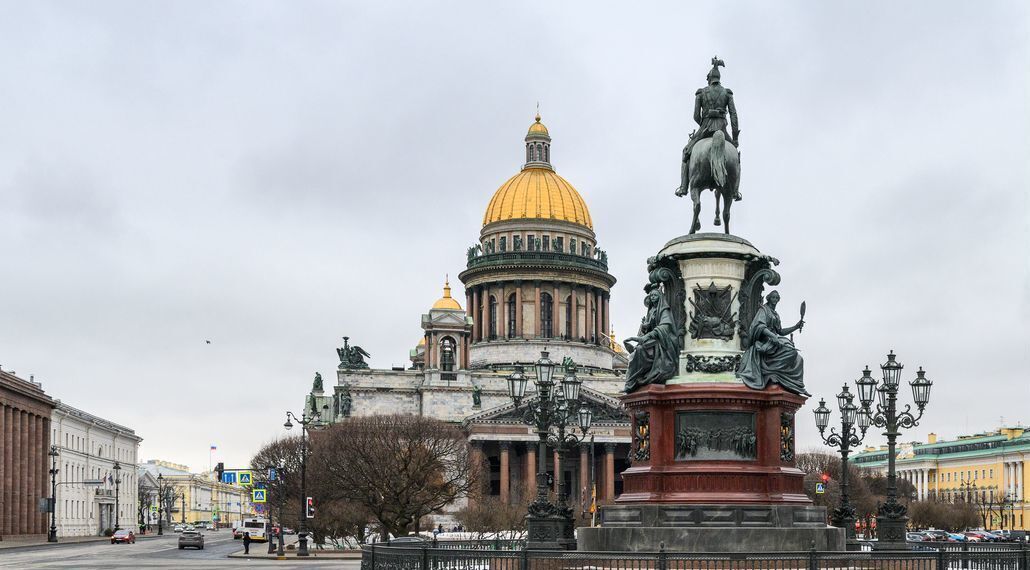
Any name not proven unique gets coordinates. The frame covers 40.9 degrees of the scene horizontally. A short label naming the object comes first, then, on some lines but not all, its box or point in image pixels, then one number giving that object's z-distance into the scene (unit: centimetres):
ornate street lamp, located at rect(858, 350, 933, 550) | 3716
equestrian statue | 3042
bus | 11802
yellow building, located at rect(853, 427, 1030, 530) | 16938
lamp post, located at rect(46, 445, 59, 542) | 10869
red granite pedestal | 2727
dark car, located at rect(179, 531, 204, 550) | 9544
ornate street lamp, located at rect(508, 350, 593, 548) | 3416
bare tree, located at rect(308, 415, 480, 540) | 8062
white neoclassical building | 13675
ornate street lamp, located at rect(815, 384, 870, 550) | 4406
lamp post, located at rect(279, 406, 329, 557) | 7841
